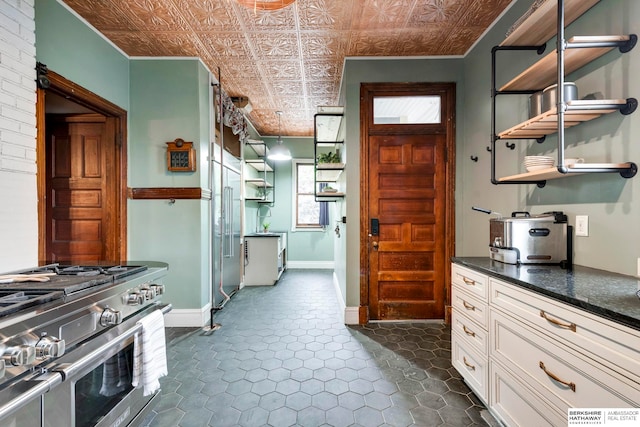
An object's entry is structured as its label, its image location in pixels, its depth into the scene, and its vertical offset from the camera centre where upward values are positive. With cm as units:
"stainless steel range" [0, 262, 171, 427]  78 -43
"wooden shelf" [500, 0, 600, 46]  156 +113
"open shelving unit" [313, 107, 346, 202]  351 +126
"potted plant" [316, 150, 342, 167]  375 +70
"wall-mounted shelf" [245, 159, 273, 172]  503 +89
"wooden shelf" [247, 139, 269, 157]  498 +122
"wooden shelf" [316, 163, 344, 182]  352 +57
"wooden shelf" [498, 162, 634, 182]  138 +22
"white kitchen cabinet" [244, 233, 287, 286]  471 -78
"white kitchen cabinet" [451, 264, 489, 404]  167 -73
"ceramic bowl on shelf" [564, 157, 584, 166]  151 +27
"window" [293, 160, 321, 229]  629 +27
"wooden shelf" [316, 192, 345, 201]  340 +21
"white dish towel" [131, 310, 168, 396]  126 -65
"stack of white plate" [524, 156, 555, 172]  171 +29
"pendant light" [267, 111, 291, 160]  503 +103
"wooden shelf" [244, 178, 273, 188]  495 +54
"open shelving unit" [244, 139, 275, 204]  504 +66
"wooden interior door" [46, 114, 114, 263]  286 +27
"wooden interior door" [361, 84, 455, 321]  304 +0
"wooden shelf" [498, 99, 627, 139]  141 +51
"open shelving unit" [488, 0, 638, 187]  140 +83
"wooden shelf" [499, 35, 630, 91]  141 +84
